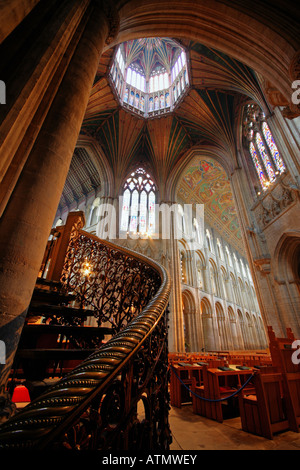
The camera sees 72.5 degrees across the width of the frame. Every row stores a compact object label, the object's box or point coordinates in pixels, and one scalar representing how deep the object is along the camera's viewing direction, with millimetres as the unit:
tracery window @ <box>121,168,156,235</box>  13141
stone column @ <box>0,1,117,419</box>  1460
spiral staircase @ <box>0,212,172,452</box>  565
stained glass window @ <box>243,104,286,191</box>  7922
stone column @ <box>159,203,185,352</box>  9695
